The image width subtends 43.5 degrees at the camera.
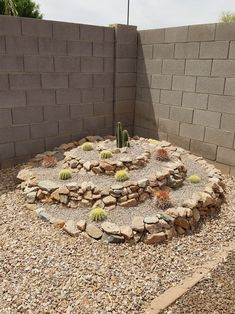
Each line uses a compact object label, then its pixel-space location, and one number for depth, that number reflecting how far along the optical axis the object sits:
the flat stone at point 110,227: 3.18
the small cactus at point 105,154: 4.36
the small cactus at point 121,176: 3.91
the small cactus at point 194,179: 4.23
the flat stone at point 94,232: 3.20
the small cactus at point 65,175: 4.16
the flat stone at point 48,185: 3.90
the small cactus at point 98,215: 3.38
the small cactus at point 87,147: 4.79
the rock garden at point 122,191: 3.31
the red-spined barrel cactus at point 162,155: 4.49
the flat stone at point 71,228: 3.24
